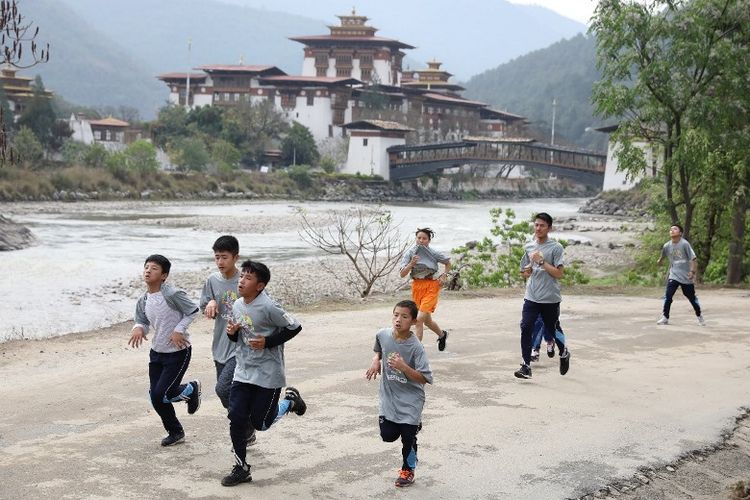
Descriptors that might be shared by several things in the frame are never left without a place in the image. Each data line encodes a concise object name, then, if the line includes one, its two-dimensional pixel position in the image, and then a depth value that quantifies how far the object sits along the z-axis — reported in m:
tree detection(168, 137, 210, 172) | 66.06
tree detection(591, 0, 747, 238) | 15.97
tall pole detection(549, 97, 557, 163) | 77.46
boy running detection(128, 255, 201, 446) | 6.16
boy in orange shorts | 9.59
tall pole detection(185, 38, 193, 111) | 82.36
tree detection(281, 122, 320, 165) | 75.00
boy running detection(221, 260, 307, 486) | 5.62
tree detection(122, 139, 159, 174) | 61.06
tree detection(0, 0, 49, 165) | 12.63
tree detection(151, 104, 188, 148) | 73.12
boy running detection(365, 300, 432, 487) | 5.57
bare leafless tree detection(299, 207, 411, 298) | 18.91
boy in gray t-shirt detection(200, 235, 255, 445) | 6.09
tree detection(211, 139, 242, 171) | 68.19
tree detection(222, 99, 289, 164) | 73.61
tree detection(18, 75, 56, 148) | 64.12
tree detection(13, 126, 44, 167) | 56.29
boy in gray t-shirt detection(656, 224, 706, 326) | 11.88
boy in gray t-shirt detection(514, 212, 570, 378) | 8.46
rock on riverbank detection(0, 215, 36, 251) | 30.05
